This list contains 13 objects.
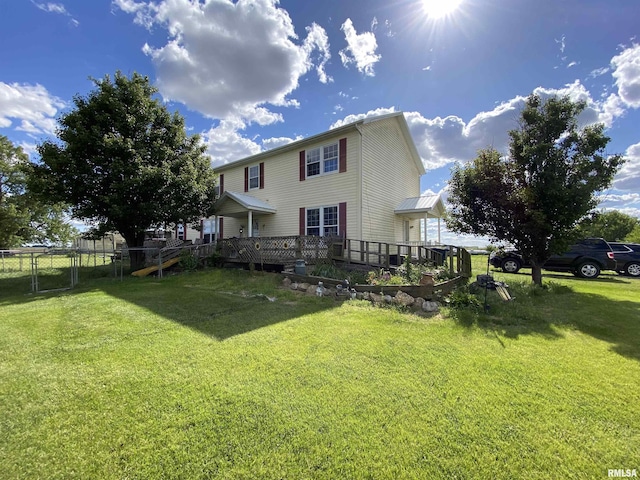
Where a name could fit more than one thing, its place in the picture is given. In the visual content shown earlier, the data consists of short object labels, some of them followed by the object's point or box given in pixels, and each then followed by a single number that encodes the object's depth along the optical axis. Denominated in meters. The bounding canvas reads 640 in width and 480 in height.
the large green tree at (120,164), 10.95
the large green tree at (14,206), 21.84
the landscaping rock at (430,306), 6.26
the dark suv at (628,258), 12.78
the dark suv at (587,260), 12.15
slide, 11.41
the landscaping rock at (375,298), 6.93
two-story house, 11.98
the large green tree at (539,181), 8.47
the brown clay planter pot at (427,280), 6.84
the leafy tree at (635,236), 38.10
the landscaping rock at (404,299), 6.61
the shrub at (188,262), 12.07
